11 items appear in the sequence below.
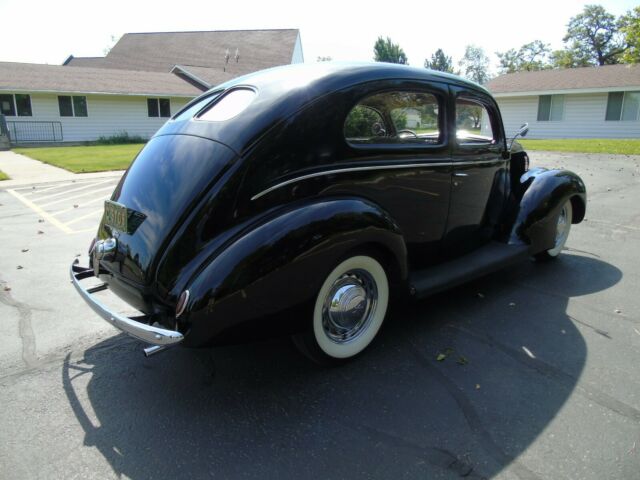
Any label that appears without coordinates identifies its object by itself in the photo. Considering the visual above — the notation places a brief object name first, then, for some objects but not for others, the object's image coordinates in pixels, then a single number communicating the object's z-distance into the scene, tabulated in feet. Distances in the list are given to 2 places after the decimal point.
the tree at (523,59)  215.92
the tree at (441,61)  280.92
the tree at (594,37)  165.99
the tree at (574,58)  171.01
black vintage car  8.58
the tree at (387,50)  216.97
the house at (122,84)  78.18
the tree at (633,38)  87.04
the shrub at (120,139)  81.97
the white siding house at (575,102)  82.99
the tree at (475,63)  330.34
